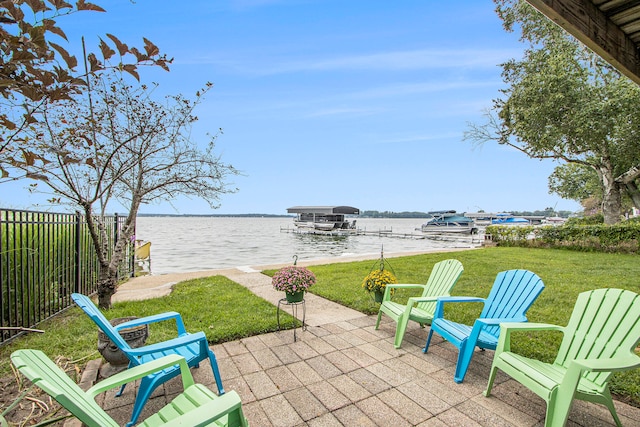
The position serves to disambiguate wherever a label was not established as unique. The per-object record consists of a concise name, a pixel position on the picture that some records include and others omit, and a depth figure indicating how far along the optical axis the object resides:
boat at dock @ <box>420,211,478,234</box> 31.70
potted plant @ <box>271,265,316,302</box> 3.40
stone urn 2.66
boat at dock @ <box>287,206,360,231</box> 33.81
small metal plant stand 3.40
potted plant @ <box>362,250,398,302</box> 4.02
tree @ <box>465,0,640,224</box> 10.66
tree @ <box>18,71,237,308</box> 3.78
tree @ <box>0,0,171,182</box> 1.20
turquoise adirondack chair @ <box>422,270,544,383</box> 2.51
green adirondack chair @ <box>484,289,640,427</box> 1.81
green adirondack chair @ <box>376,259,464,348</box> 3.15
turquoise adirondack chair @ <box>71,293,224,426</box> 2.00
